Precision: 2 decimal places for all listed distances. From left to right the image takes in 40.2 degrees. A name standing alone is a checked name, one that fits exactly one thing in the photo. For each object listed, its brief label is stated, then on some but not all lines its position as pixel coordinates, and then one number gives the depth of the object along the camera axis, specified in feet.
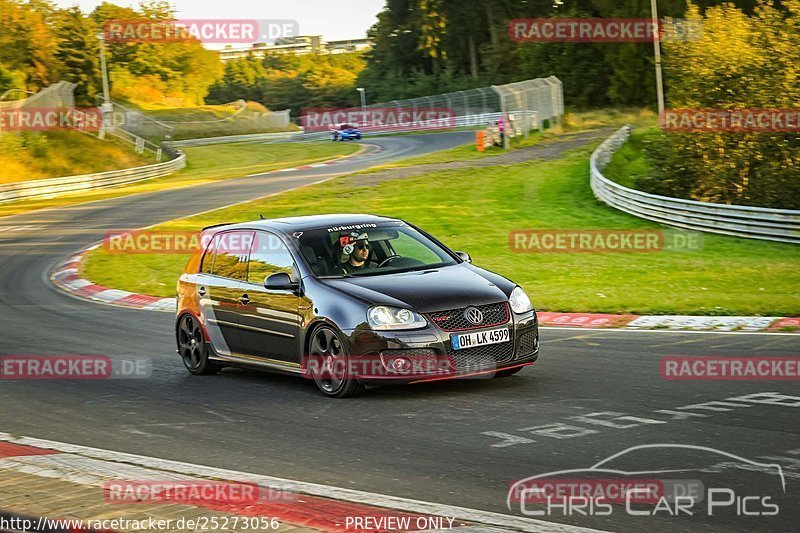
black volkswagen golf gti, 29.30
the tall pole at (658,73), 161.13
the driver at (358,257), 32.32
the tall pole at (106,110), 201.41
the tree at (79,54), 302.86
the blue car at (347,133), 258.98
